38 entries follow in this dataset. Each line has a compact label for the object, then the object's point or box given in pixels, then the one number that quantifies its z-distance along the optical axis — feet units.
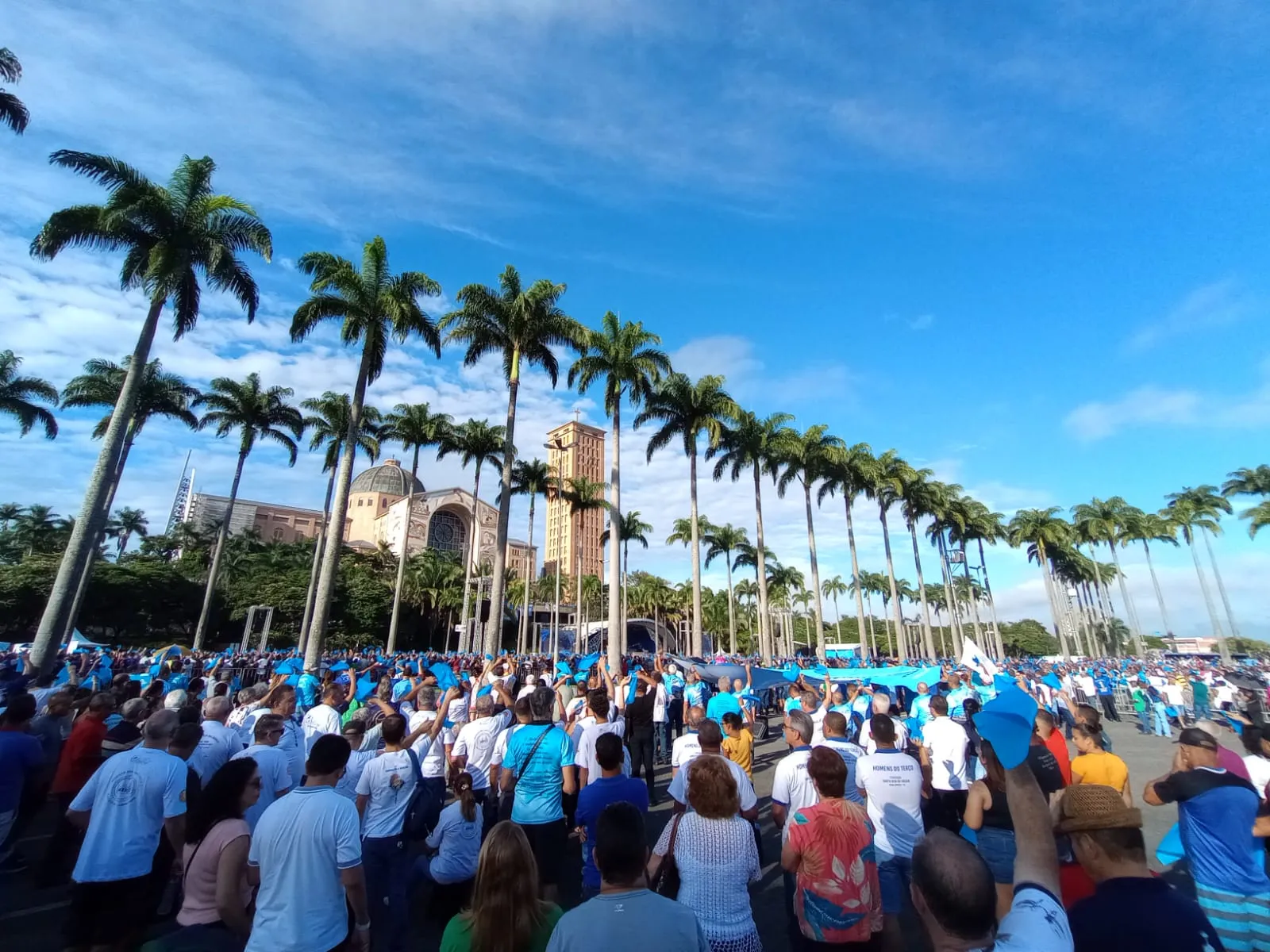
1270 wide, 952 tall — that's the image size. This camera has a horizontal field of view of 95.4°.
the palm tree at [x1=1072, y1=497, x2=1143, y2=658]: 195.00
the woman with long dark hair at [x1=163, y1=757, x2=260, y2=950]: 9.94
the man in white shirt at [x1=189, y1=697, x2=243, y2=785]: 16.58
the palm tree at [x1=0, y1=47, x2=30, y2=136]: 44.45
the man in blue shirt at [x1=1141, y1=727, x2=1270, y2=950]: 12.26
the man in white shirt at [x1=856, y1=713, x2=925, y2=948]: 14.16
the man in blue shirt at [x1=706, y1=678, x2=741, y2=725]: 28.28
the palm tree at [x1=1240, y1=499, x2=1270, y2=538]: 155.74
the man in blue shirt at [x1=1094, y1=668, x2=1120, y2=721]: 70.28
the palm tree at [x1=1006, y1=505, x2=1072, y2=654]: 190.60
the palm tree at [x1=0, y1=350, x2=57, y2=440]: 89.45
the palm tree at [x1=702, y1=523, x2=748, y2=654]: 172.76
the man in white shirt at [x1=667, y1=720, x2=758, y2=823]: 12.90
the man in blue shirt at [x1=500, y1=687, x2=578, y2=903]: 15.44
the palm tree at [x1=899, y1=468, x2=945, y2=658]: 144.66
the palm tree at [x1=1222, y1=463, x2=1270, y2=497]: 168.45
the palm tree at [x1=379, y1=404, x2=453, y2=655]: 114.21
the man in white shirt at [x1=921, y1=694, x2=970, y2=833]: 18.85
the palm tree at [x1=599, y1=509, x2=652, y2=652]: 154.61
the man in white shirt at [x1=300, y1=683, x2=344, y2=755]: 20.48
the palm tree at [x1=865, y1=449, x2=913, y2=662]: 133.08
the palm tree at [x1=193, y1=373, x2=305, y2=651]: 106.52
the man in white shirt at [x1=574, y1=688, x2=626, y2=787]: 19.03
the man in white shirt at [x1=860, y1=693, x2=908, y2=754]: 22.12
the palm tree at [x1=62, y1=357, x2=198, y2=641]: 93.15
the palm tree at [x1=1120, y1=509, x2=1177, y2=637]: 193.88
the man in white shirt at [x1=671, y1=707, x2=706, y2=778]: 18.49
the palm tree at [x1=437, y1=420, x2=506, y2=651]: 108.17
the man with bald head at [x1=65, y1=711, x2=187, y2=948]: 12.13
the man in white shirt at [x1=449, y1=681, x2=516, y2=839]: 18.70
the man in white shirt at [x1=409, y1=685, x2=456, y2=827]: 19.12
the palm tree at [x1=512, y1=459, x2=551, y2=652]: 123.13
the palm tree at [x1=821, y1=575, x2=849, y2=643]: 283.18
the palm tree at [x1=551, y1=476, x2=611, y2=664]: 135.23
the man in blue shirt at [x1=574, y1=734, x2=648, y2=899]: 13.47
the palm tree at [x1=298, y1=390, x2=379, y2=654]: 106.01
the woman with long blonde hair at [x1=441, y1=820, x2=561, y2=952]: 7.64
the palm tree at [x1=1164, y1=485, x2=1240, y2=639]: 179.63
